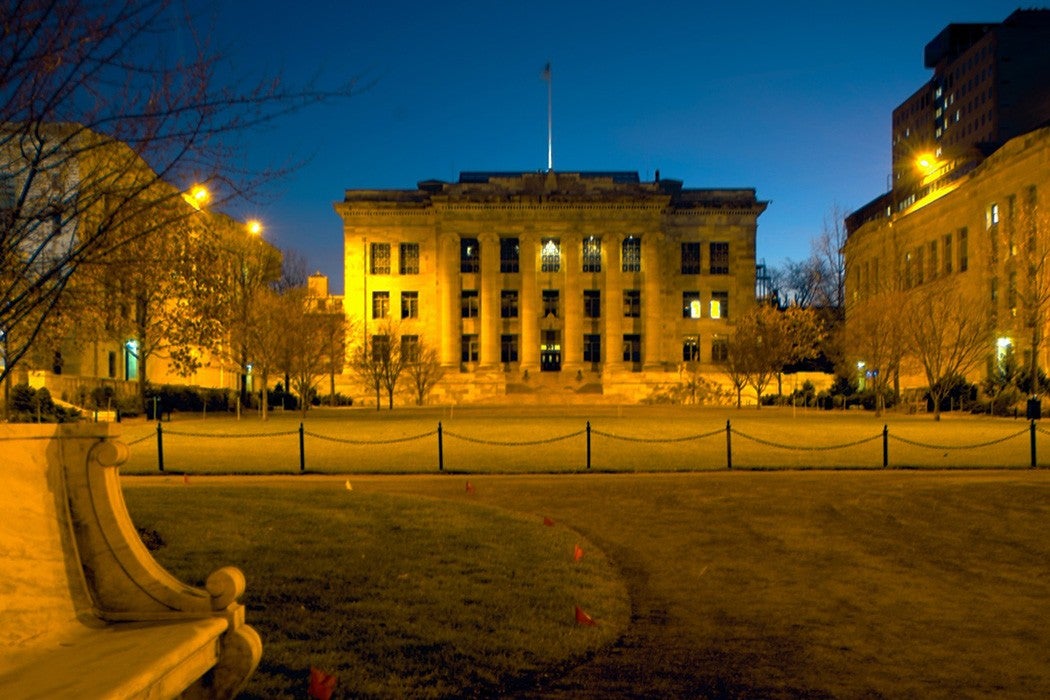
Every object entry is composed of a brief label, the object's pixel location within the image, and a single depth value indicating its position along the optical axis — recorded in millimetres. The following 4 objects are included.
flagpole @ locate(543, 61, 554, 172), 77688
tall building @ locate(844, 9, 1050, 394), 47562
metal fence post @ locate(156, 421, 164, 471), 18939
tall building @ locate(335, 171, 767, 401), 78438
